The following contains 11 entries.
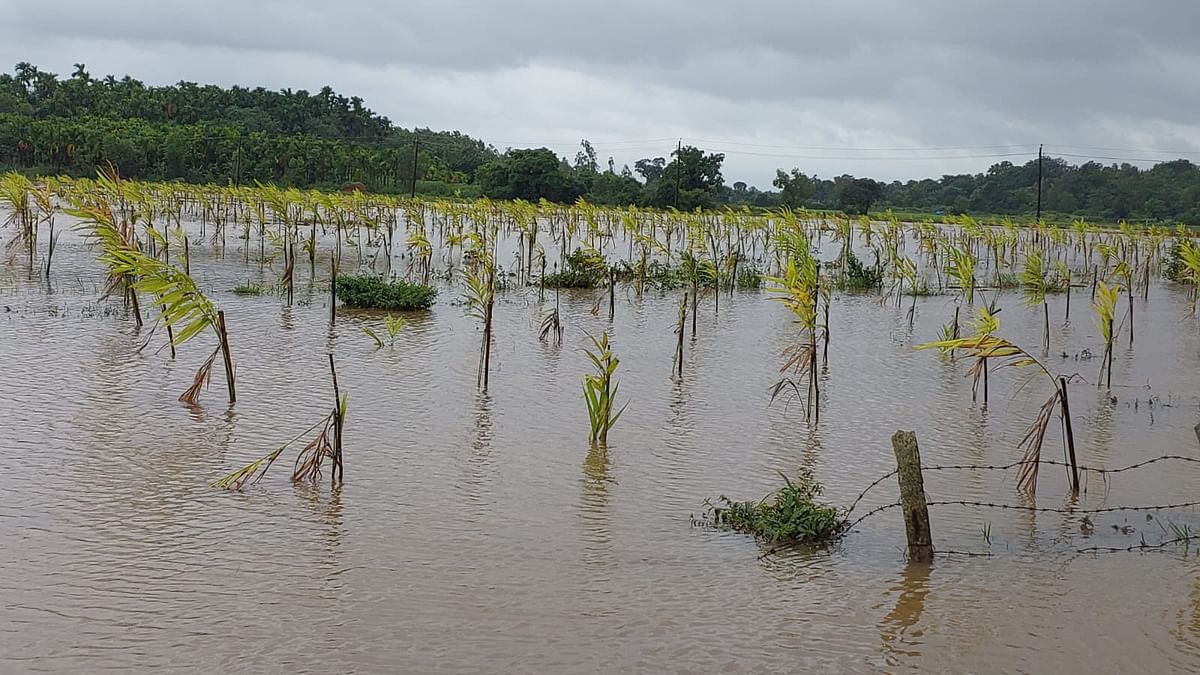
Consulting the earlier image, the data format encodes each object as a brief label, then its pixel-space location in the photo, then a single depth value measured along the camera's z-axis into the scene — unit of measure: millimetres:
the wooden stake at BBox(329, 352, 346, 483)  6531
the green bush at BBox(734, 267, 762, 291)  19375
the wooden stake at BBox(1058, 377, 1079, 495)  6531
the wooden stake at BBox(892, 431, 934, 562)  5344
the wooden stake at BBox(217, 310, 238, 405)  7996
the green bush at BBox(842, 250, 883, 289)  20438
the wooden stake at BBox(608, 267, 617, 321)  14655
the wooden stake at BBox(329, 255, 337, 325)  12718
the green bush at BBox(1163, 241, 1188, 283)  23031
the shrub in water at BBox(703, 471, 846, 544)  5879
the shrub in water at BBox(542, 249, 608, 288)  18172
